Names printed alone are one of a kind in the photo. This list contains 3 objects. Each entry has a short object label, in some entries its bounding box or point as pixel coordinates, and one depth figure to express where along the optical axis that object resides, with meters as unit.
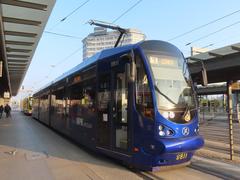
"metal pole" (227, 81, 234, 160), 5.63
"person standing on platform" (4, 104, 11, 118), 23.66
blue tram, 4.28
